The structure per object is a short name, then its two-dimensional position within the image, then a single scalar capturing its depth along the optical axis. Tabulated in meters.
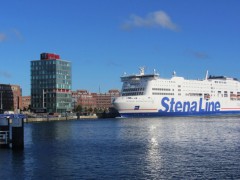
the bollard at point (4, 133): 39.84
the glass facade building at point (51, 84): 181.12
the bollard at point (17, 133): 38.25
